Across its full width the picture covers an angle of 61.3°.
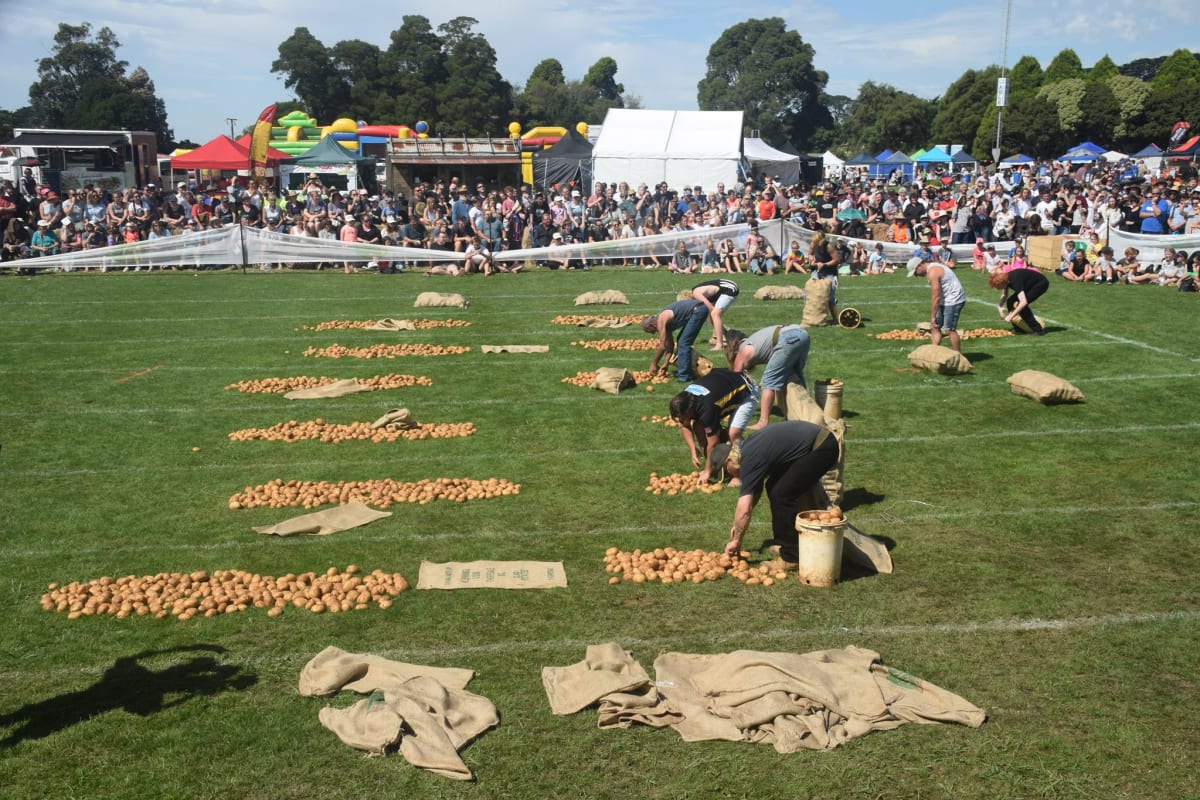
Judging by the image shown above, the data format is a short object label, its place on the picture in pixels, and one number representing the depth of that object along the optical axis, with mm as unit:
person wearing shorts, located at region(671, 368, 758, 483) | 10555
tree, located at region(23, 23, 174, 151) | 85062
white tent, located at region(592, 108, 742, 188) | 39031
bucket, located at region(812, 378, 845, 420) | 11758
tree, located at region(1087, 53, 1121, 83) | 83562
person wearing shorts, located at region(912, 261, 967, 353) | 16500
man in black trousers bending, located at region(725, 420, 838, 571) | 8602
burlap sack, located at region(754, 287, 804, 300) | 24344
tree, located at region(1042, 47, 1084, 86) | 87750
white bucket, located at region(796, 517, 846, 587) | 8227
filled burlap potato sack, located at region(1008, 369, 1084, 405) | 13898
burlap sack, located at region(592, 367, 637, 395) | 15359
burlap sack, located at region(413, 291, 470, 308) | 23438
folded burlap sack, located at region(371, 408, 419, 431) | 13430
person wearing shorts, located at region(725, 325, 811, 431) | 11883
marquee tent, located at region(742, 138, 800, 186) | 52769
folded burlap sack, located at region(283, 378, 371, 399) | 15241
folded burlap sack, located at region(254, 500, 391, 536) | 9789
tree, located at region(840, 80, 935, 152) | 91938
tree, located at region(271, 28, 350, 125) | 102375
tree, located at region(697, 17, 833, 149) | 122562
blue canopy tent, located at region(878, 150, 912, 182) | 67900
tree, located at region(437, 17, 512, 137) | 88250
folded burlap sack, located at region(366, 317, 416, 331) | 20750
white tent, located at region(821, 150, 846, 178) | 76288
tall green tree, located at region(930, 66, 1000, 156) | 86438
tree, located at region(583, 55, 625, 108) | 163875
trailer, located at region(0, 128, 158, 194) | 45438
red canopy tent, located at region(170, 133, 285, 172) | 42125
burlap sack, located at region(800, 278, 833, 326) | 20152
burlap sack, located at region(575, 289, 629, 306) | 23758
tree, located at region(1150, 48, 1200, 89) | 77812
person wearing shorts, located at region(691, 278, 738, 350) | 15328
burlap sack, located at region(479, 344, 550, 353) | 18594
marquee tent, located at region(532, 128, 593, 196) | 42562
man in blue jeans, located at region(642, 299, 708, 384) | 15367
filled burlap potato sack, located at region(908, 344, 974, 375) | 15836
